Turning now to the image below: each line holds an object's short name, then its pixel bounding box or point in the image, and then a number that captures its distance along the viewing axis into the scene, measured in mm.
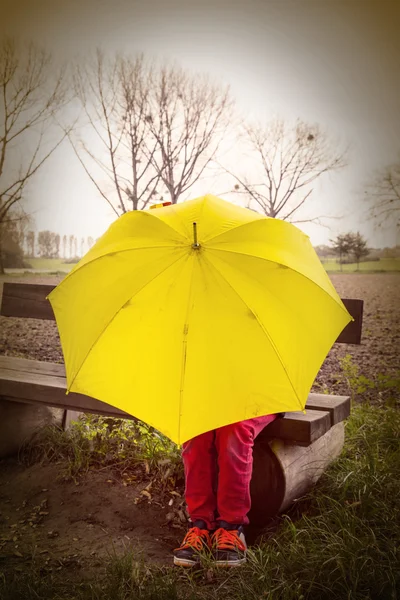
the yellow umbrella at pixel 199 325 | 1574
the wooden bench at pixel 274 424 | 2104
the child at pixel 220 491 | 1906
